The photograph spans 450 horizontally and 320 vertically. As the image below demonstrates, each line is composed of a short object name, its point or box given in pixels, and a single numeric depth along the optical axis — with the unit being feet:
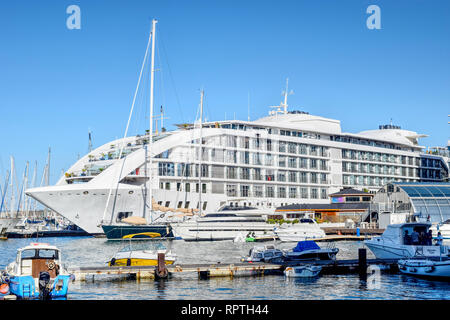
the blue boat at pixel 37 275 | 75.92
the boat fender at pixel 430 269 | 100.22
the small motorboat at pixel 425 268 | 98.63
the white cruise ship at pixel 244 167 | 212.43
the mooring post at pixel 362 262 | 109.27
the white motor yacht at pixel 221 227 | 199.11
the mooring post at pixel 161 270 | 101.71
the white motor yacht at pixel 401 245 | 115.44
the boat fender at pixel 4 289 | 79.62
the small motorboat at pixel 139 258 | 115.75
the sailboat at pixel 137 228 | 192.34
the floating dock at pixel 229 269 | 101.76
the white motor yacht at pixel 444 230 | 181.86
